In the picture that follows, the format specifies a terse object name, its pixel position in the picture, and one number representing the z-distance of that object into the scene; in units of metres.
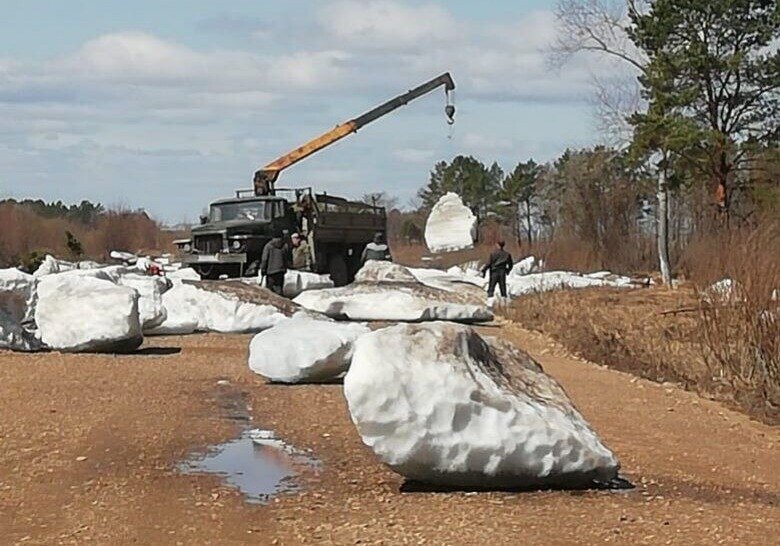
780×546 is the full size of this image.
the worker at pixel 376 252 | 36.00
